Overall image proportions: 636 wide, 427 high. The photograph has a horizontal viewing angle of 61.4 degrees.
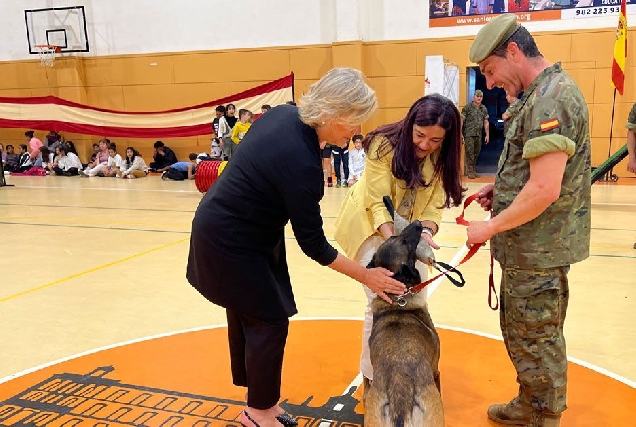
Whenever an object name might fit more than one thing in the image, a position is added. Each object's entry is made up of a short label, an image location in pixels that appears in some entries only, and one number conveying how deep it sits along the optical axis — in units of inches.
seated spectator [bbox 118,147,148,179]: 575.8
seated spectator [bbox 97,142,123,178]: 587.8
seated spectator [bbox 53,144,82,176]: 605.3
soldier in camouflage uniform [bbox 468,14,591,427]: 82.4
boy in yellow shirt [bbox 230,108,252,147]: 436.8
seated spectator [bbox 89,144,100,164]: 618.5
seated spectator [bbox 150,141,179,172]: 595.8
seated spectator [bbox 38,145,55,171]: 615.5
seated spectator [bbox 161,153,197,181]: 547.2
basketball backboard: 613.0
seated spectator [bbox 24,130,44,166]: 614.8
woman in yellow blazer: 101.7
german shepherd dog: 76.9
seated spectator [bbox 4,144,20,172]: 627.5
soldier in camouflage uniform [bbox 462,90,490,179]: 481.7
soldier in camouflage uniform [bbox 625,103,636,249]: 236.5
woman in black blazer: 86.0
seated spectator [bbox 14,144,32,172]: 621.0
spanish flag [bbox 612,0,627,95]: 395.9
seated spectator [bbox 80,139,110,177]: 594.5
